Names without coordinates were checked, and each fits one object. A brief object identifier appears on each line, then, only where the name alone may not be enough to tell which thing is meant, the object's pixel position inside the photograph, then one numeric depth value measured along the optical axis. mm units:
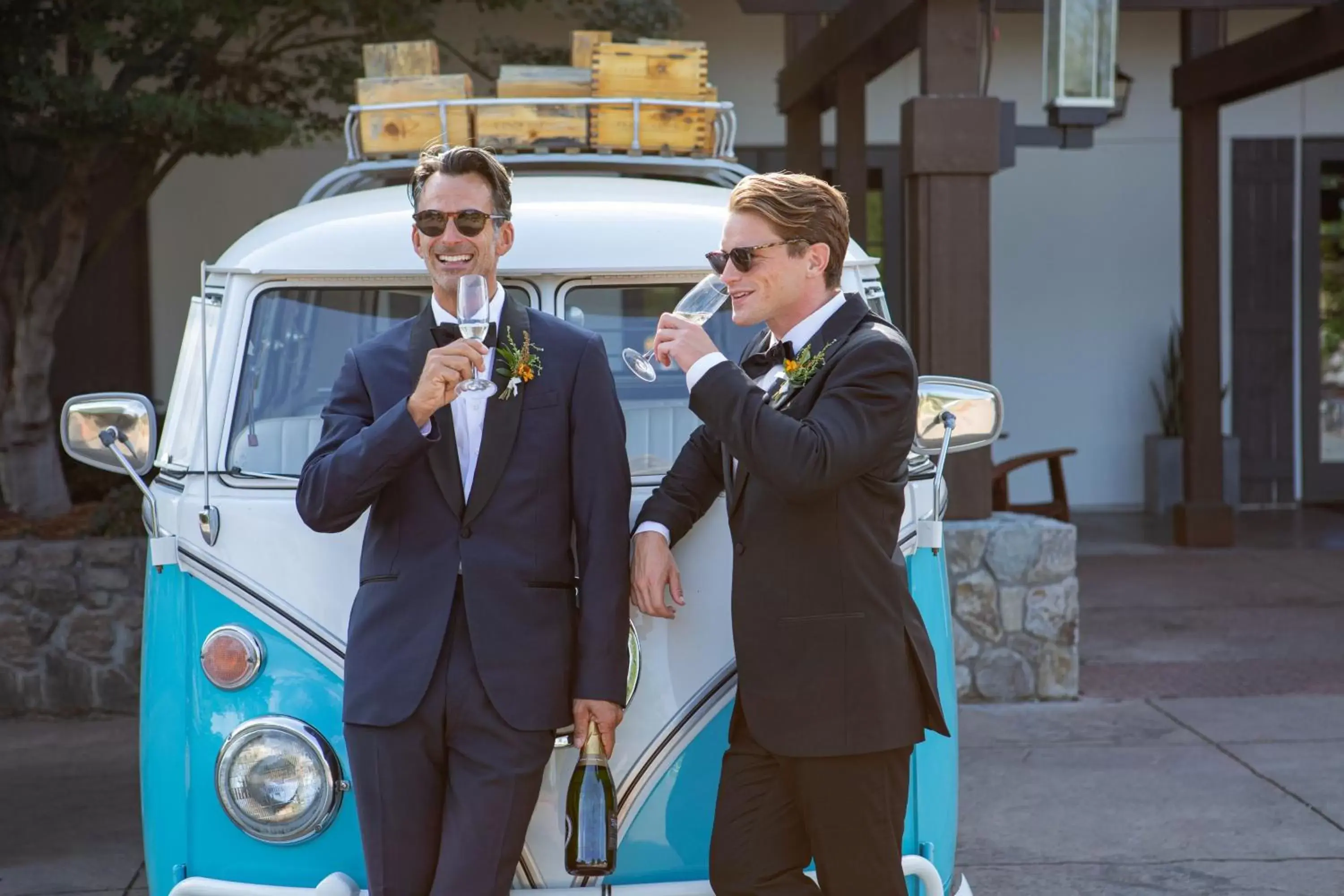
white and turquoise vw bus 3250
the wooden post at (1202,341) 11102
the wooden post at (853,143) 9539
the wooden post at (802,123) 10805
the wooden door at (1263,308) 13086
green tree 7512
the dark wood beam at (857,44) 8148
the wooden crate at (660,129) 4727
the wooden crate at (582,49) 5324
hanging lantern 7238
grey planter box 12734
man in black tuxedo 2842
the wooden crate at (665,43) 4934
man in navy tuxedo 2930
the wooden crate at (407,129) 4738
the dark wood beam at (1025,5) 9469
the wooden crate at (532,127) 4750
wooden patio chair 9758
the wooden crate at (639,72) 4859
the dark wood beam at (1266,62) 9594
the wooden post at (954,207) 7445
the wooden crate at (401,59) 5242
